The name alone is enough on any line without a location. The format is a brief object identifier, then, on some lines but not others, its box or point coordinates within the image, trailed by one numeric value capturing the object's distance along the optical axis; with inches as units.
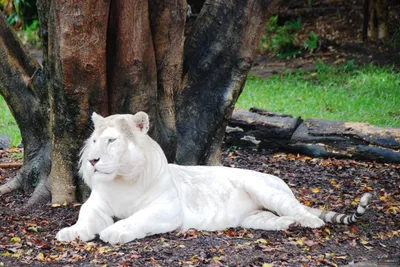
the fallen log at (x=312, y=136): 755.4
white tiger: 463.8
